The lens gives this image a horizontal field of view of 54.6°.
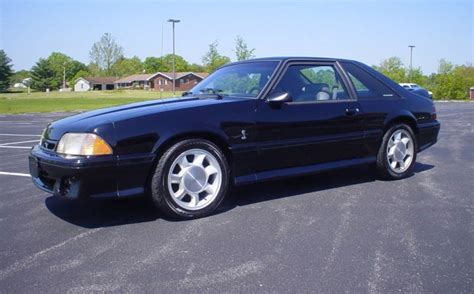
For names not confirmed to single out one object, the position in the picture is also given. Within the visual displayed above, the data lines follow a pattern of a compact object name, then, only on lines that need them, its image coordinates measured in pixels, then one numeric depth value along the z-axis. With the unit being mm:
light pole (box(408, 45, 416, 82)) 66825
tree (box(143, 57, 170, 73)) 140250
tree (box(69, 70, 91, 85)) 118650
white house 106750
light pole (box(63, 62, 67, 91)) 114562
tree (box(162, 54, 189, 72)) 124062
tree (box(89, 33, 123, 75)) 104188
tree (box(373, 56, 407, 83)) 69562
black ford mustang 3709
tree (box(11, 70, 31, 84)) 144500
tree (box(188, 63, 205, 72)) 115675
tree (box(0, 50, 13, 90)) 84188
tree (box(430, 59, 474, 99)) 53688
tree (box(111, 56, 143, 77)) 111375
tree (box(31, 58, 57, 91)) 101238
